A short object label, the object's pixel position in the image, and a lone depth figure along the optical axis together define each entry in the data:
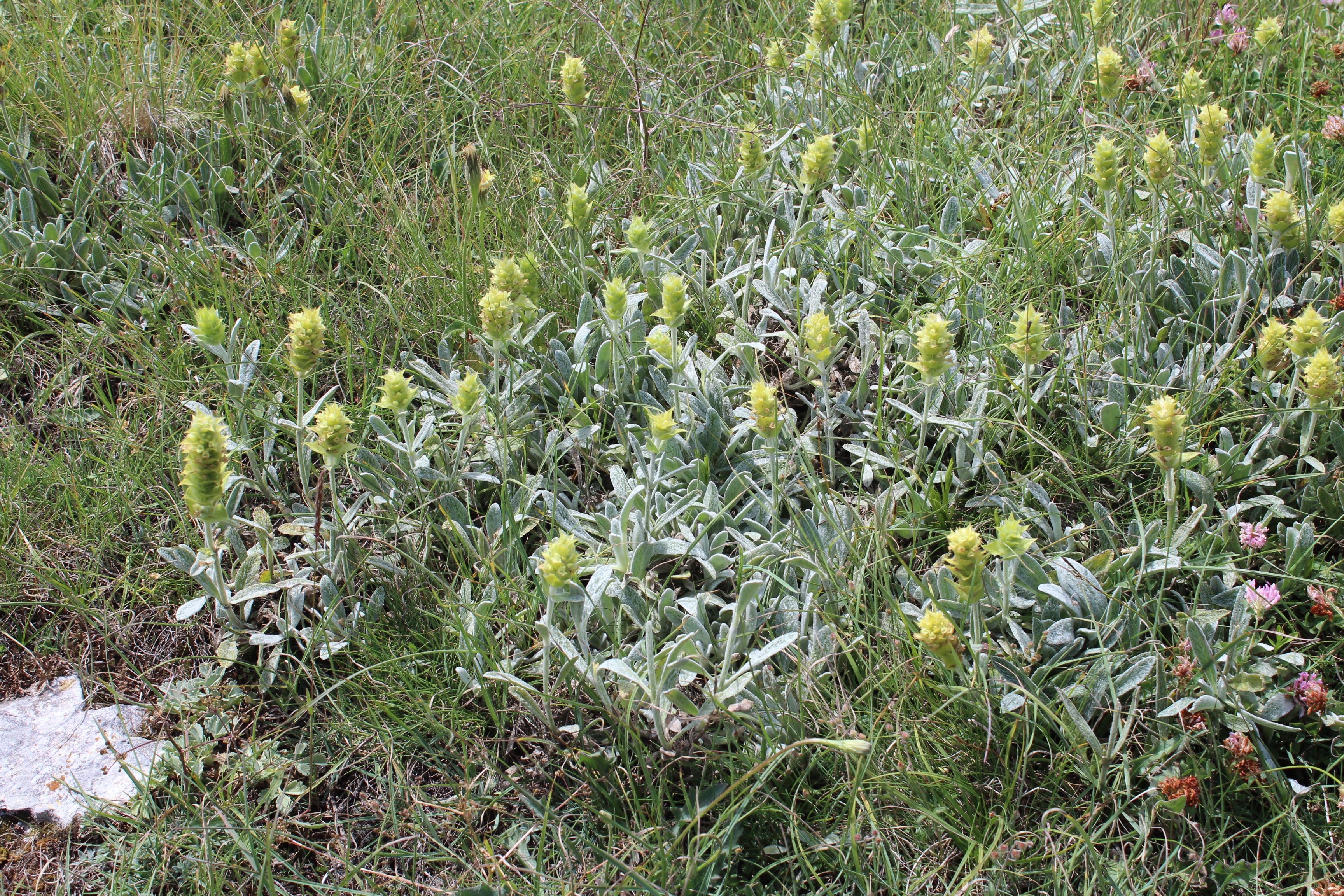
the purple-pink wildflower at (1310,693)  1.08
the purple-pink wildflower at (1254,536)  1.14
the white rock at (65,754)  1.13
